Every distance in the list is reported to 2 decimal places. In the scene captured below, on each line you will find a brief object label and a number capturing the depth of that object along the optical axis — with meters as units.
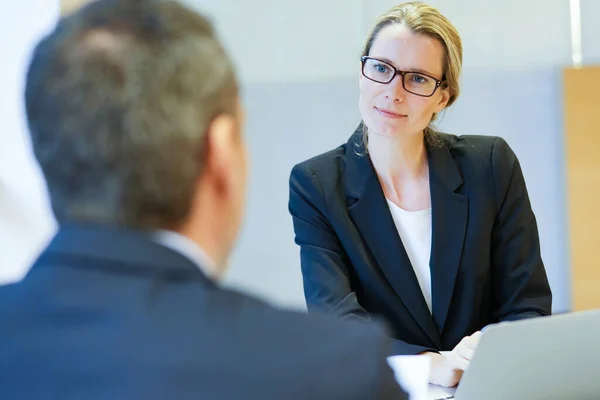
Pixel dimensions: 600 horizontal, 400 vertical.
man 1.79
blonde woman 2.52
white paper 2.23
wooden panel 3.93
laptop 2.09
